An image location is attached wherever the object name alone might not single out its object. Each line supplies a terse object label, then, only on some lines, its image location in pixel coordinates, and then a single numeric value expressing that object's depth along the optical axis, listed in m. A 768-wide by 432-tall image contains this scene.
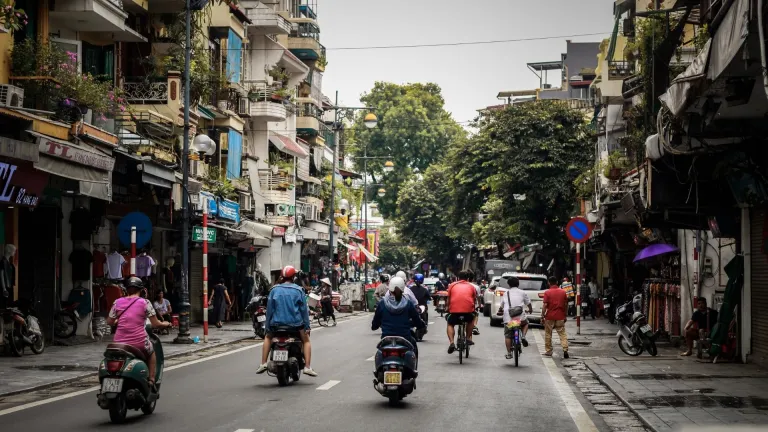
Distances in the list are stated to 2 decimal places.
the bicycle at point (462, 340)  21.12
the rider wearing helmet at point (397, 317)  14.53
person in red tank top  21.52
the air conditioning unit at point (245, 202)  43.44
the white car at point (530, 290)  37.56
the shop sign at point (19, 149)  19.06
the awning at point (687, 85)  12.38
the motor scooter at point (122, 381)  11.66
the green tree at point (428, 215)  91.00
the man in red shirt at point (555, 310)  22.52
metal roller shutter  19.95
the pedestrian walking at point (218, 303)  35.75
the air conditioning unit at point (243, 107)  43.25
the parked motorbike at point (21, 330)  21.52
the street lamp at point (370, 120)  54.41
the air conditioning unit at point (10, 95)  20.92
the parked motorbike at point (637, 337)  23.31
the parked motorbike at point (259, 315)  27.98
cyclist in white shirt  21.23
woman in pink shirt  12.20
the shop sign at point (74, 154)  20.66
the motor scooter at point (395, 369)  13.77
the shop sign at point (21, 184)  20.12
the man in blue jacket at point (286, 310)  15.96
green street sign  27.53
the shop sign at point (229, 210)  34.94
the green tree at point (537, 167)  55.94
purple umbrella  27.61
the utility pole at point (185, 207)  26.47
